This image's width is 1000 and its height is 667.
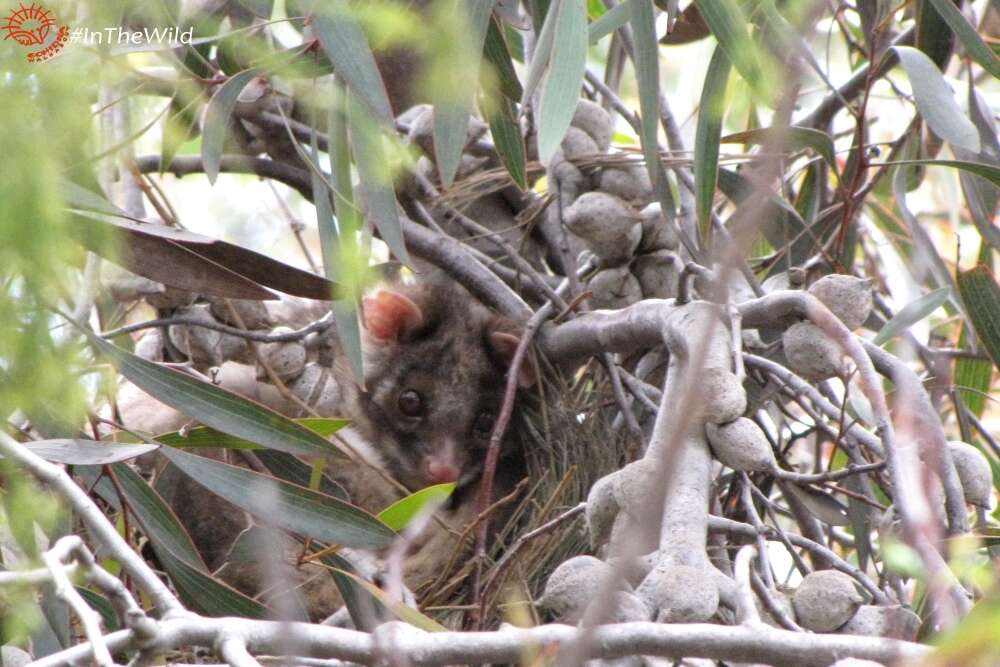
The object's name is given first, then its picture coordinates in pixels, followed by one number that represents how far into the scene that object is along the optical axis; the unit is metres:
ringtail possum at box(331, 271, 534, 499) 7.33
